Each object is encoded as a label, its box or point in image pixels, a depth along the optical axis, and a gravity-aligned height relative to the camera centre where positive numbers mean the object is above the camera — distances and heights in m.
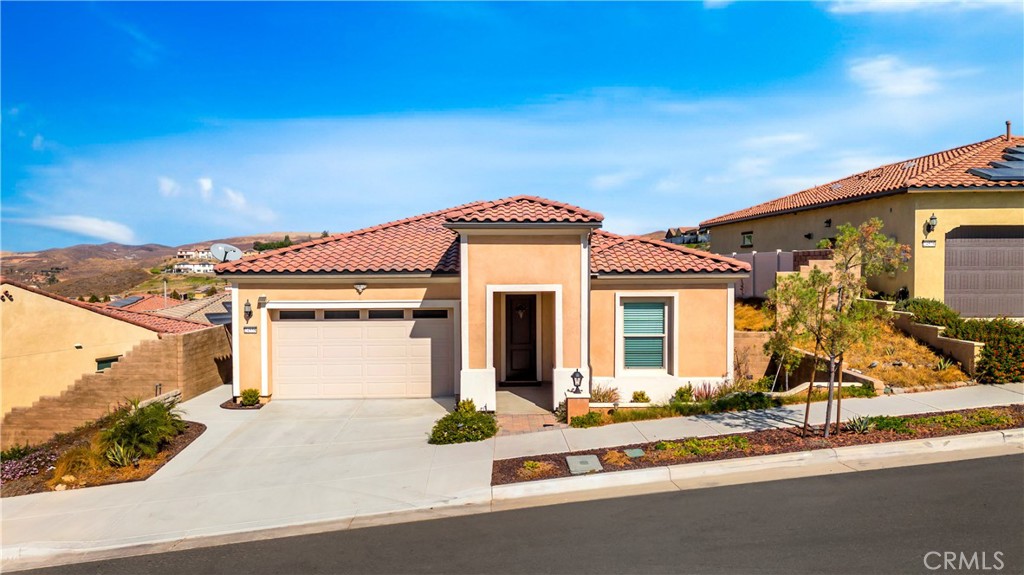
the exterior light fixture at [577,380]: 11.34 -2.14
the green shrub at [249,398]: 12.77 -2.76
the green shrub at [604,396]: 11.80 -2.58
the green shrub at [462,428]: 10.08 -2.79
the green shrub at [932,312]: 13.95 -1.01
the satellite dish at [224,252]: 15.23 +0.68
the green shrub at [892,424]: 9.24 -2.54
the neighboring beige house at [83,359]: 13.52 -2.12
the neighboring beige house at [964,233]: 15.71 +1.13
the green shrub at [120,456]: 9.46 -3.03
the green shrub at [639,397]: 12.31 -2.70
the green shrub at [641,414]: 10.89 -2.75
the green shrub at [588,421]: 10.66 -2.79
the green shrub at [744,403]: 11.23 -2.60
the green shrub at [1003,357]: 11.97 -1.82
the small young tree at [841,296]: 8.53 -0.34
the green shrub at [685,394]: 12.27 -2.65
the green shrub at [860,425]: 9.29 -2.54
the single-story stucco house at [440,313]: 12.52 -0.87
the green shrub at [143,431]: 9.74 -2.73
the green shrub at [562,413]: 11.11 -2.78
